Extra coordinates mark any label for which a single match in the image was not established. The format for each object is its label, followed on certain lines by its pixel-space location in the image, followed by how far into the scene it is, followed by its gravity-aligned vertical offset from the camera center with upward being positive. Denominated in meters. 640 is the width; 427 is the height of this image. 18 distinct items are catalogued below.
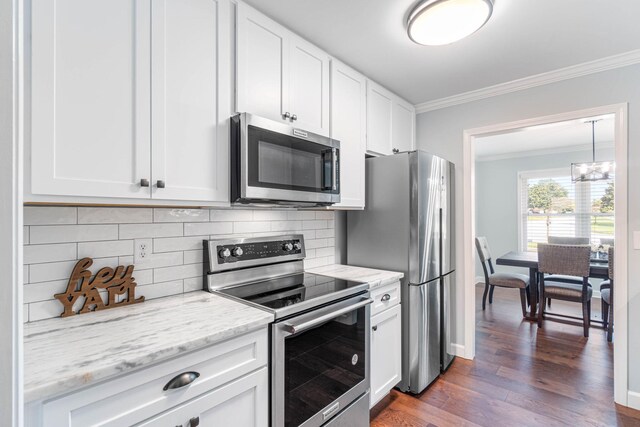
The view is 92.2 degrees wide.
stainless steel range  1.35 -0.56
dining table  3.33 -0.63
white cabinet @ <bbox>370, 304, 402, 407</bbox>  1.94 -0.93
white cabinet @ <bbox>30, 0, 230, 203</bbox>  0.99 +0.42
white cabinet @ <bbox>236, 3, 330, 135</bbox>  1.54 +0.77
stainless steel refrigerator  2.20 -0.23
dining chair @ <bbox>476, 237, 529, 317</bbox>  3.88 -0.89
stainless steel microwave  1.46 +0.26
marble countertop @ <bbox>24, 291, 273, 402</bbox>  0.81 -0.42
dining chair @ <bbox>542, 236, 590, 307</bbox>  4.23 -0.41
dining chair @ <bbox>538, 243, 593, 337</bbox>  3.35 -0.65
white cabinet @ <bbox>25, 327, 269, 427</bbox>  0.82 -0.58
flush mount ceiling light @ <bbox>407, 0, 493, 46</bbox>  1.50 +1.00
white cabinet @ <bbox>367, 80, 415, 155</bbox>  2.42 +0.79
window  4.77 +0.07
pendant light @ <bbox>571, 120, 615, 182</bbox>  3.70 +0.52
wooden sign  1.25 -0.32
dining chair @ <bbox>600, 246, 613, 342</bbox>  3.04 -1.03
